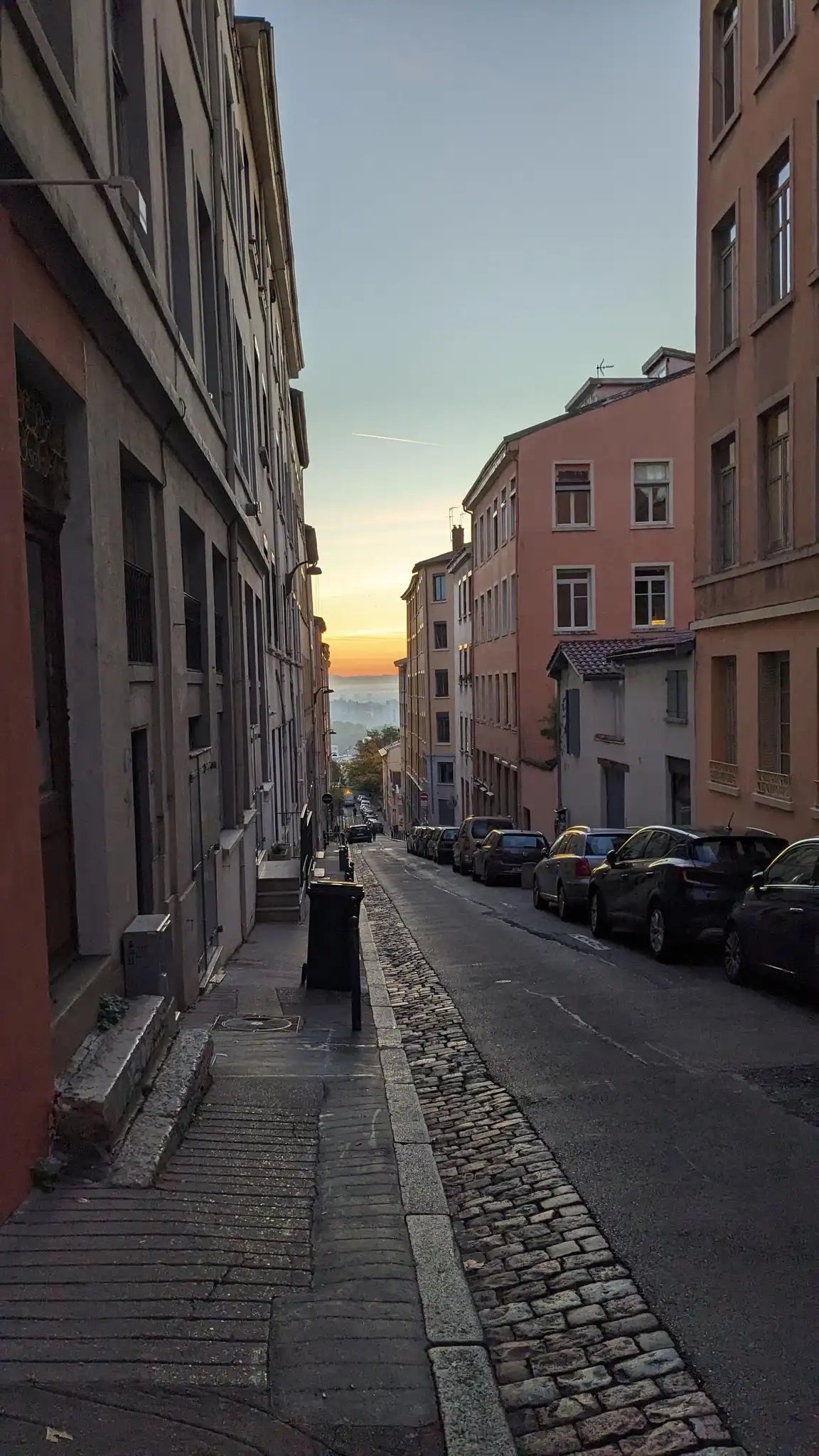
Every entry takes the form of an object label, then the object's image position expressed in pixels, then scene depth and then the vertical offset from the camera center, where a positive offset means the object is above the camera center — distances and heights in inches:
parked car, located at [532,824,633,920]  761.0 -120.0
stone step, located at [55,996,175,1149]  205.9 -72.1
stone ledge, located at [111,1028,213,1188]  209.2 -84.0
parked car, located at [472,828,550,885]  1185.4 -165.0
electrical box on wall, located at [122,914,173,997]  287.4 -63.8
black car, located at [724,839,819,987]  406.0 -87.2
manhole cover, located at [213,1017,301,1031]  394.9 -111.4
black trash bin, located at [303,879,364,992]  447.5 -93.2
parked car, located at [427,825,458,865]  1761.8 -231.0
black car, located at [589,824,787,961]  526.9 -89.3
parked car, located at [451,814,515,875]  1448.1 -180.9
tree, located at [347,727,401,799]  6023.6 -397.3
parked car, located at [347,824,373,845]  3013.5 -363.3
